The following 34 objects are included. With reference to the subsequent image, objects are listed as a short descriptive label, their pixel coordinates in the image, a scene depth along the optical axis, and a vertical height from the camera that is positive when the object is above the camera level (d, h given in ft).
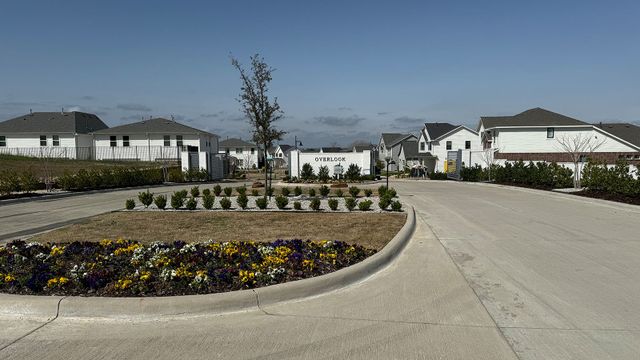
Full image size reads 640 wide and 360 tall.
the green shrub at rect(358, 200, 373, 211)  43.60 -4.12
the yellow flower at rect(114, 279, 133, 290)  16.69 -4.29
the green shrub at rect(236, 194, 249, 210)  45.44 -3.71
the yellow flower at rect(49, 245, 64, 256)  21.60 -3.95
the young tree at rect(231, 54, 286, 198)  54.80 +6.78
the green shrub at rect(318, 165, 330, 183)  108.26 -2.51
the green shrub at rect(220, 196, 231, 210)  45.16 -3.87
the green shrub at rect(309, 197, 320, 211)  44.27 -4.01
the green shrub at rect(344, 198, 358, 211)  44.06 -4.00
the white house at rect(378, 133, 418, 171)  257.14 +10.94
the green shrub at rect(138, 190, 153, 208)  46.24 -3.28
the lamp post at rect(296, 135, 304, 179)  118.73 +0.90
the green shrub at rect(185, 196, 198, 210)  44.75 -3.84
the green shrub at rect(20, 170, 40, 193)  61.46 -1.77
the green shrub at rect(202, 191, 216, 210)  45.29 -3.73
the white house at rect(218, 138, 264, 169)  249.55 +8.87
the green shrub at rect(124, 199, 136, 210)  44.75 -3.72
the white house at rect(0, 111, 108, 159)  150.00 +11.82
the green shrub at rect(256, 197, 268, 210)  44.98 -3.82
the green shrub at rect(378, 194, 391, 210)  43.88 -3.88
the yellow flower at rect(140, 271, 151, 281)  17.15 -4.17
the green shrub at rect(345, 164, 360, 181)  112.61 -2.50
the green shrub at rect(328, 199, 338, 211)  44.27 -4.02
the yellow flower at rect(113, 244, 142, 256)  21.78 -4.04
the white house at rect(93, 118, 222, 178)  144.87 +8.96
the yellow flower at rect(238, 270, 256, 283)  17.58 -4.34
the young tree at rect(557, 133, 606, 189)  143.84 +5.35
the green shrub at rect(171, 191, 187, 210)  44.86 -3.54
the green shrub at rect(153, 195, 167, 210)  44.93 -3.53
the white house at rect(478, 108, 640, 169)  150.30 +7.81
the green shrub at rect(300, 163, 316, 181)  113.59 -2.36
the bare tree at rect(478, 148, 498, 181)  111.61 +0.42
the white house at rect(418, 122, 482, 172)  186.61 +7.12
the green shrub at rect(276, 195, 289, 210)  44.68 -3.73
